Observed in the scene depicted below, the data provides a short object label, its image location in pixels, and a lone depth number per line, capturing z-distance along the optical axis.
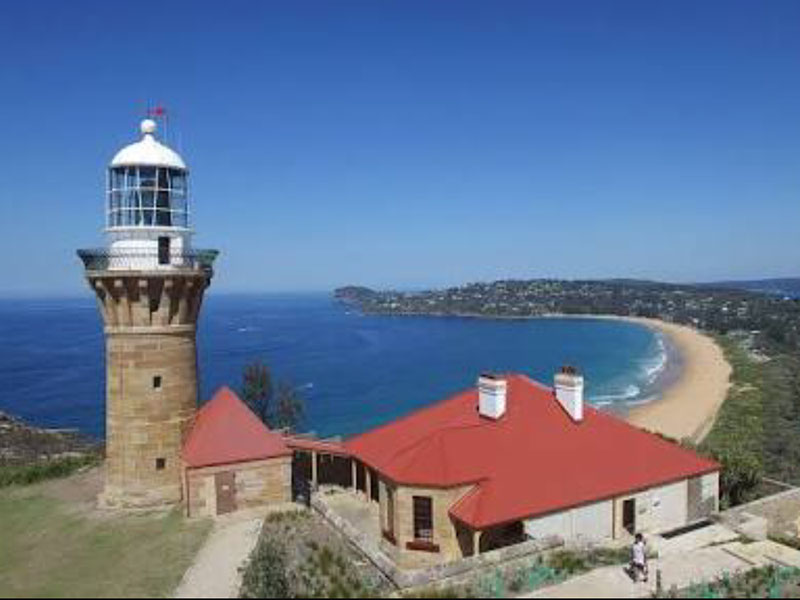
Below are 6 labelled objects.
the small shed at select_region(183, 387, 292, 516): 17.55
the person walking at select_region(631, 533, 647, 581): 13.93
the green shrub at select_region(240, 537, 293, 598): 13.08
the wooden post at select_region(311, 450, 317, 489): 20.68
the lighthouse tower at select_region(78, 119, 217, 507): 17.88
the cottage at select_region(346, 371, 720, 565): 16.03
